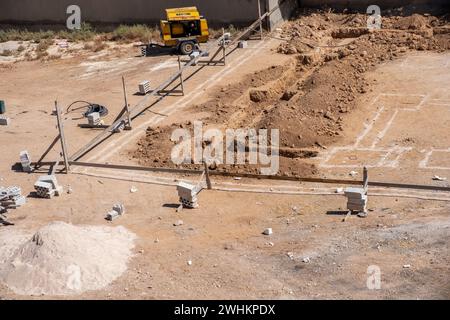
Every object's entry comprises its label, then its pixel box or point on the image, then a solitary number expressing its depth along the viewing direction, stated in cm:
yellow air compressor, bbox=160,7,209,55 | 2891
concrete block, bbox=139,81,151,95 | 2462
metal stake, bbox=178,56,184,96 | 2441
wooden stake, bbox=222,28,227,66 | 2718
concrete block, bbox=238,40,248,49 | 2939
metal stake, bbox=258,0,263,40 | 3028
